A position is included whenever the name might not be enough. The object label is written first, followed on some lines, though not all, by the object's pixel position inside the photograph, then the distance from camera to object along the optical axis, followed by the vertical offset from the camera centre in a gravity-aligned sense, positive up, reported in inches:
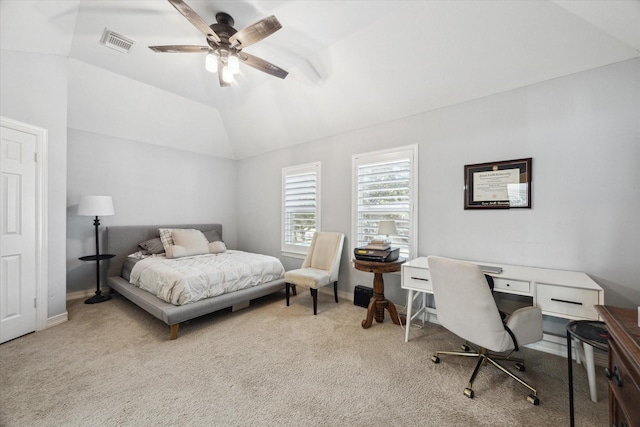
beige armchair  126.3 -31.1
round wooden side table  109.5 -36.2
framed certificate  97.3 +11.2
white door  95.0 -9.3
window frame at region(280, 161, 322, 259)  162.6 +4.8
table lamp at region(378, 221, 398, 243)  116.6 -7.6
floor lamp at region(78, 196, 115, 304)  134.6 -0.4
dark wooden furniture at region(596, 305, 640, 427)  33.5 -22.6
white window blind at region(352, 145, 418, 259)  125.1 +9.0
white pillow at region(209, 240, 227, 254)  170.2 -25.1
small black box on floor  132.7 -44.8
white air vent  107.3 +74.9
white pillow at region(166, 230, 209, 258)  150.4 -21.2
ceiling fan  78.1 +57.2
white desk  69.9 -23.8
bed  103.0 -39.9
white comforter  108.4 -31.0
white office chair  68.7 -29.3
